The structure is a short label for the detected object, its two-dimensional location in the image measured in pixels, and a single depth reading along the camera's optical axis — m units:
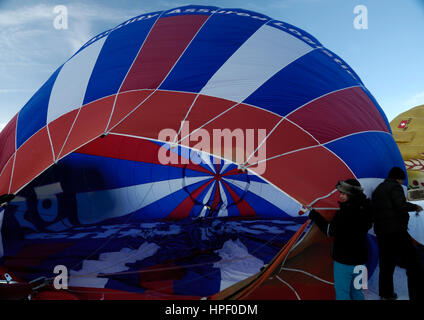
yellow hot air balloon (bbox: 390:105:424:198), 8.34
